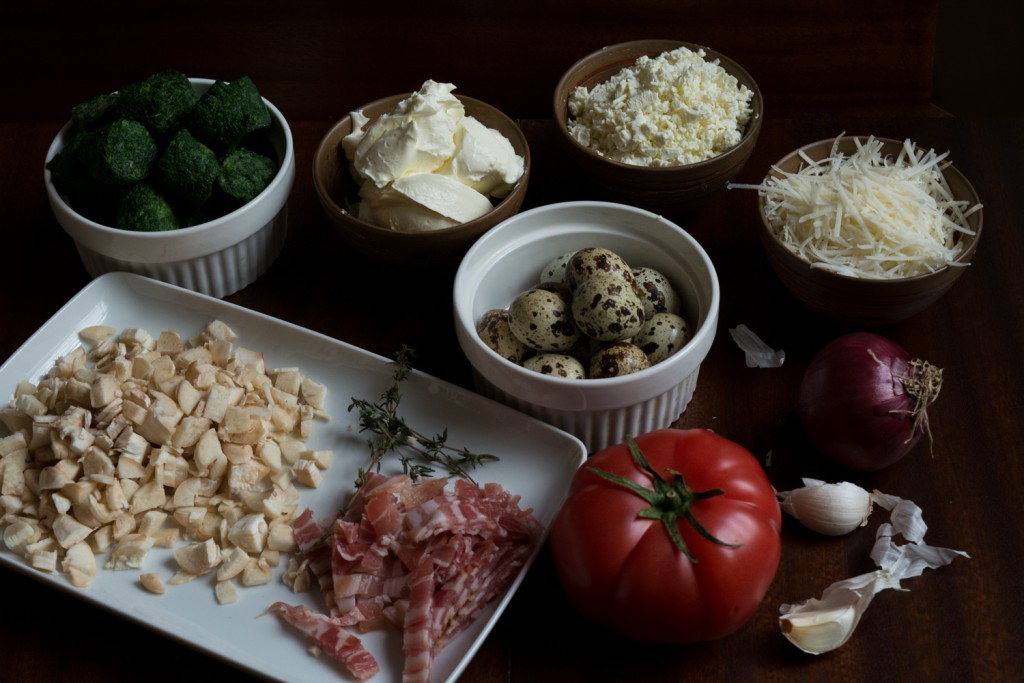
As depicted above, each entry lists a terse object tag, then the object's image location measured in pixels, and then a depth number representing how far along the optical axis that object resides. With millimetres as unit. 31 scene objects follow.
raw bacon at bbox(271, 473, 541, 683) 758
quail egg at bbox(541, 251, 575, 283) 869
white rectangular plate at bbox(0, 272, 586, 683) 763
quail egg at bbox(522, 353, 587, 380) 818
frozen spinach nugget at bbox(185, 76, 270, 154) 889
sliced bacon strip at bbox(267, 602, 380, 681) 753
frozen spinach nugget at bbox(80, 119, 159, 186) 863
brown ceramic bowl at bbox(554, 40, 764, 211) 892
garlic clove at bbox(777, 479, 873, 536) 796
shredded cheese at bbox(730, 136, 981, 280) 853
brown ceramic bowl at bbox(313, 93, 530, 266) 872
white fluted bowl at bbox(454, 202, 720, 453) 809
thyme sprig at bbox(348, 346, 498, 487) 821
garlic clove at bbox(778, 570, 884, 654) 763
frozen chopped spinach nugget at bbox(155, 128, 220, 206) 873
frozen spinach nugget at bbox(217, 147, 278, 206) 891
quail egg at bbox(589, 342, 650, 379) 813
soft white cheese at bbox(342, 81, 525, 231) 875
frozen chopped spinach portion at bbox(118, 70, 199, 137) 887
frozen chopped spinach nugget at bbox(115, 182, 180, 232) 879
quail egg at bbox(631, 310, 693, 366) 830
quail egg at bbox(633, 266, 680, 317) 849
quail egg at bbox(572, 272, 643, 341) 819
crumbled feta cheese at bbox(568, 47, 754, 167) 900
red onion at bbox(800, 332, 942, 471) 805
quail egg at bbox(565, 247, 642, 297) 834
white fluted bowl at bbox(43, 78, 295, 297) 884
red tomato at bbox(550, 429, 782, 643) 730
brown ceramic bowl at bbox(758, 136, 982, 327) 838
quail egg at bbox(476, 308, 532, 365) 842
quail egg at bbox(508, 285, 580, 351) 831
